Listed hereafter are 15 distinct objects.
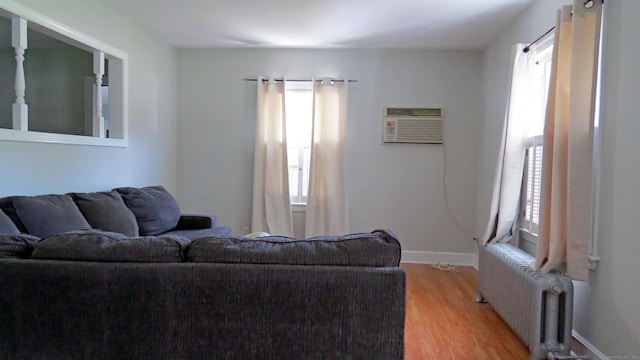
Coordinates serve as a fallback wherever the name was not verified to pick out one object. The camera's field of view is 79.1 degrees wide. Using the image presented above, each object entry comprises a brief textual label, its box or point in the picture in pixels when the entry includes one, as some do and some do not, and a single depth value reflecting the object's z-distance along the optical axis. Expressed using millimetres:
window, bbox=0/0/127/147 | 3410
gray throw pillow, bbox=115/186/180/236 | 3109
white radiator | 2129
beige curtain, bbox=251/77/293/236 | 4324
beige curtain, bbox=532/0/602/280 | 2041
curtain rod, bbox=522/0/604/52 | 2051
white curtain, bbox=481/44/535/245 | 2875
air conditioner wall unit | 4332
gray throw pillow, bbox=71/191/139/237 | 2633
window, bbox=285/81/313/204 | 4449
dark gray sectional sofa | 1295
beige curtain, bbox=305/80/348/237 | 4293
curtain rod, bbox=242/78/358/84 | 4301
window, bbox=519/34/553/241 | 2793
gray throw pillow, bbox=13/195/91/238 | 2182
